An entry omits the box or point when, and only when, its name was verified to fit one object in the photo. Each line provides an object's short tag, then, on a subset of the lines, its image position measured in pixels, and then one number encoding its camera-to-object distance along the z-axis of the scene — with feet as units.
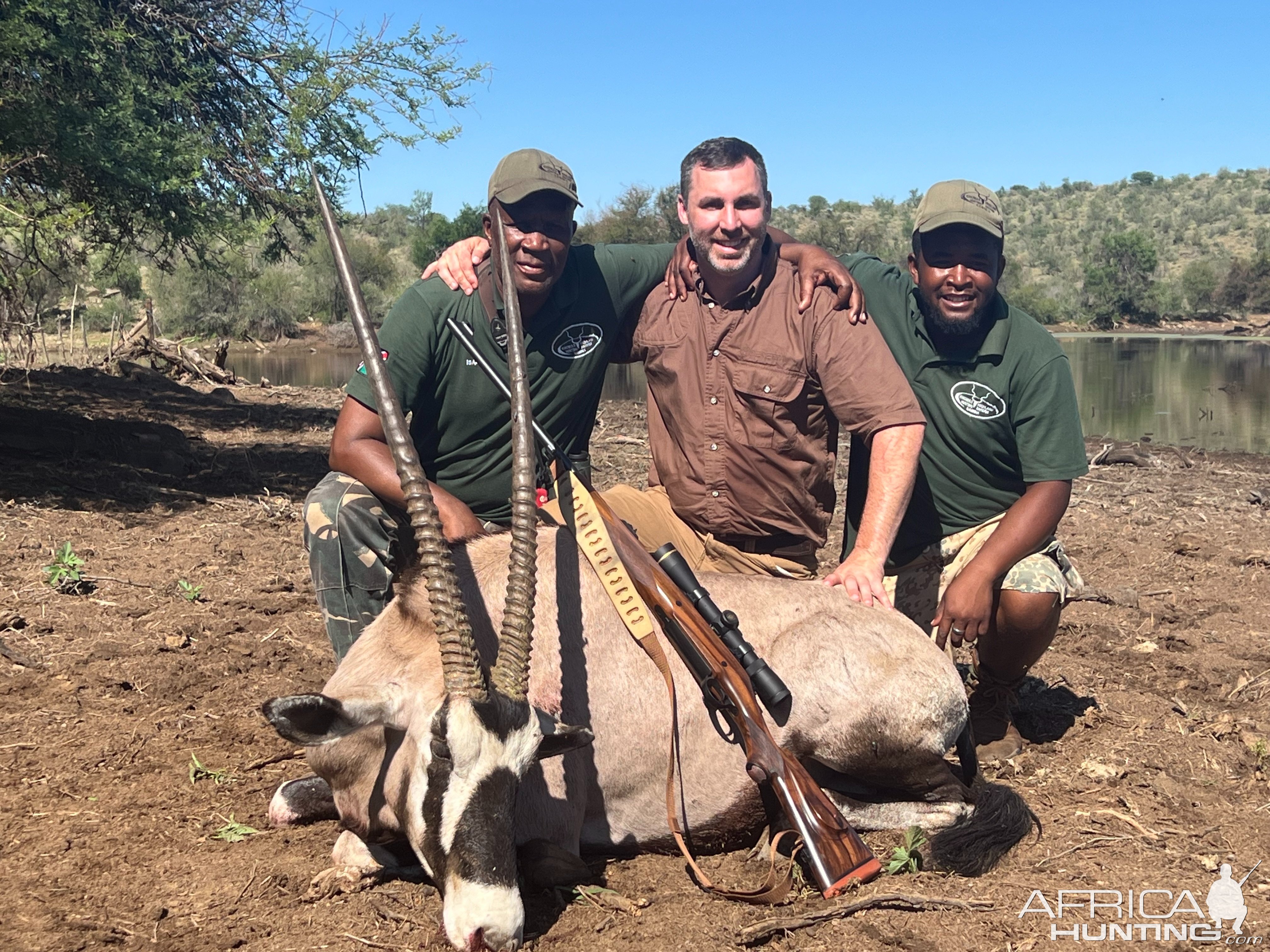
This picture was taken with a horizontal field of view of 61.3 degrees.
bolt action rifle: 13.04
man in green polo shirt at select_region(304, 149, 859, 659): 16.67
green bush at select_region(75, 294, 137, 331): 115.55
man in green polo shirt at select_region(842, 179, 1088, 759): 17.21
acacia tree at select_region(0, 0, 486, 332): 30.48
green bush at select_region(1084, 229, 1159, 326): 183.93
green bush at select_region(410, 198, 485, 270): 155.33
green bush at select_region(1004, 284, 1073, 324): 180.45
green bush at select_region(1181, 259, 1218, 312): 182.80
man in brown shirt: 17.20
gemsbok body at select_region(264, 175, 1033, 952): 11.24
